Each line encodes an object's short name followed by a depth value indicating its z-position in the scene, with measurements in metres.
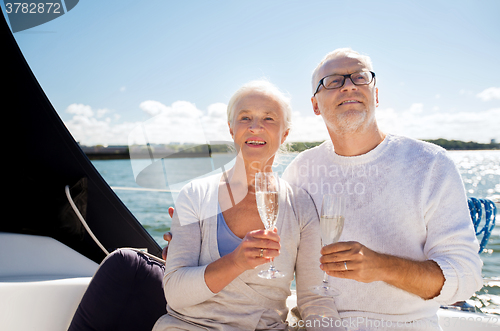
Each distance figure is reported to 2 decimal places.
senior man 1.33
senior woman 1.33
